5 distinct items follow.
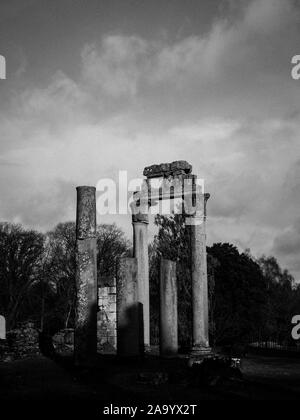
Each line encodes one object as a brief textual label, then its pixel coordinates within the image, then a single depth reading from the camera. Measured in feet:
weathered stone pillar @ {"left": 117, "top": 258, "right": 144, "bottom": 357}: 58.34
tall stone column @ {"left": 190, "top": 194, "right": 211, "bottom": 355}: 63.58
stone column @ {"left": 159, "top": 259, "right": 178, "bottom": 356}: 64.03
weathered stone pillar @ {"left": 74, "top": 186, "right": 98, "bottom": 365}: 51.93
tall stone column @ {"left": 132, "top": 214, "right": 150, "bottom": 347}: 72.69
